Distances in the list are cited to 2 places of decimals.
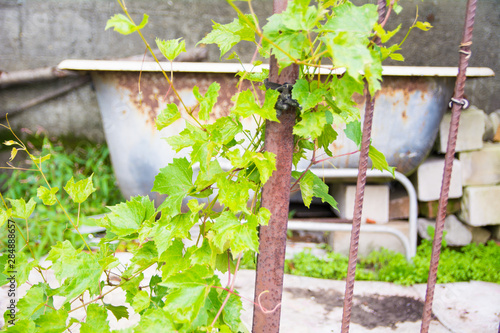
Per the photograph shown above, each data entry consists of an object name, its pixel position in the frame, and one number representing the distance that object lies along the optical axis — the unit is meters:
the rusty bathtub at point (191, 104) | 1.75
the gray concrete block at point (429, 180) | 2.12
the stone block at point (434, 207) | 2.20
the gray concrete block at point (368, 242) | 2.07
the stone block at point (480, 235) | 2.24
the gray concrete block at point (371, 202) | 2.07
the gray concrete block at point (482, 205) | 2.10
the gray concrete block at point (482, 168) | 2.13
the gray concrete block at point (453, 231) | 2.16
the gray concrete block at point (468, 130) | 2.06
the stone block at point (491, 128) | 2.34
